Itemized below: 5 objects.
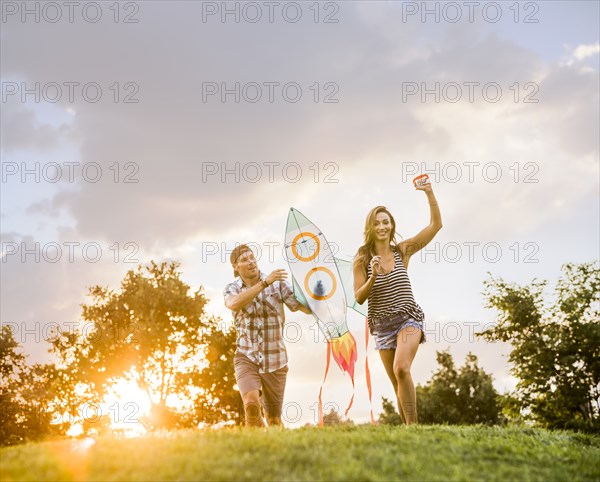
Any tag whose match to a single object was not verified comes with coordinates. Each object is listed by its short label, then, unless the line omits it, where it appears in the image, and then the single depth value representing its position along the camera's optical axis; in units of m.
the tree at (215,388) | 29.25
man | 8.89
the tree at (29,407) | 29.12
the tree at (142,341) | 29.16
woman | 8.84
